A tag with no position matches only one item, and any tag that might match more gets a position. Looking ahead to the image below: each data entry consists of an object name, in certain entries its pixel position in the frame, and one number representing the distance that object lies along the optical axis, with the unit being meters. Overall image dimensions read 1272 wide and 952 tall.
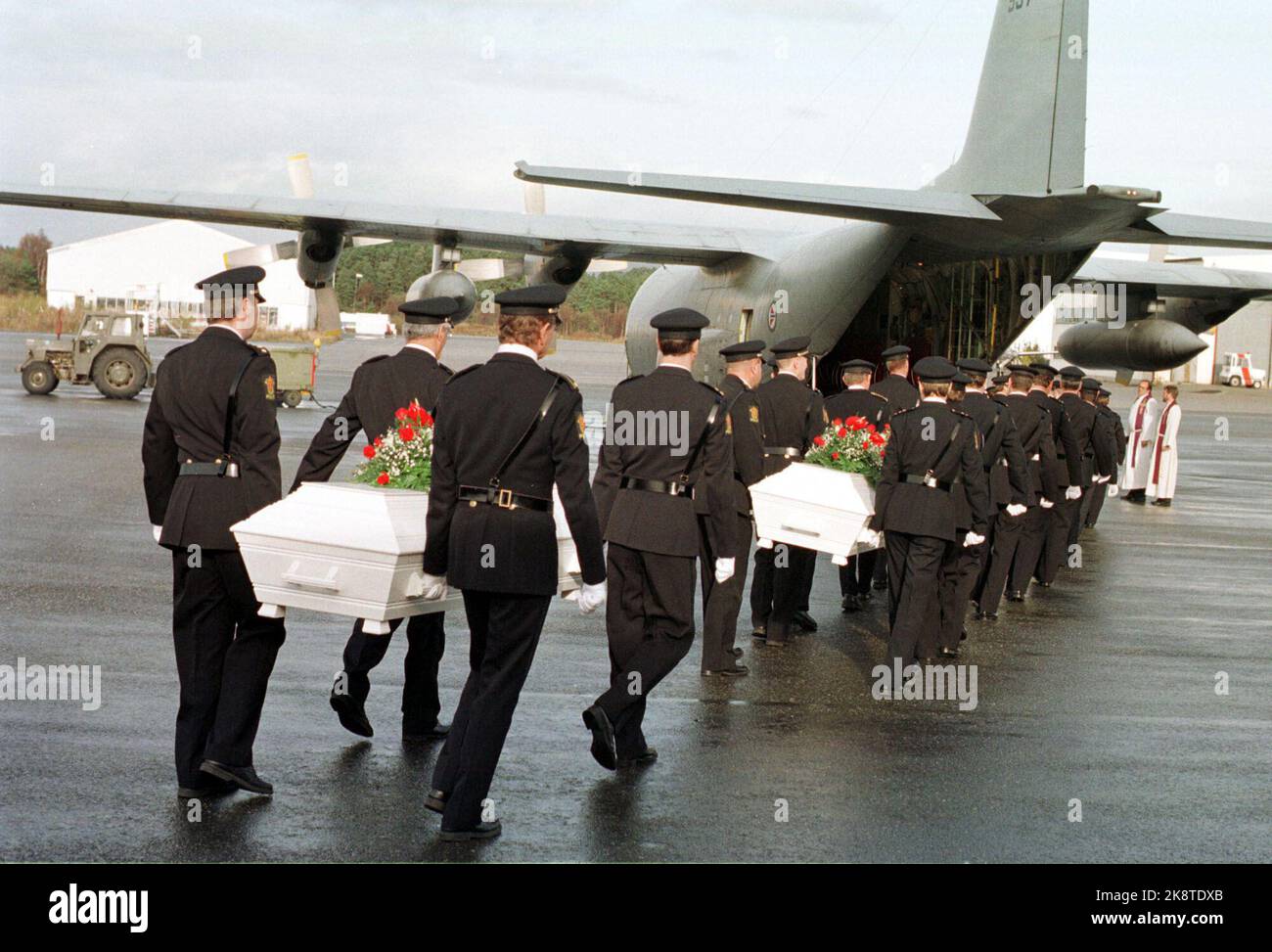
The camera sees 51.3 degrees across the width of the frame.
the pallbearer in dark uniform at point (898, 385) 11.12
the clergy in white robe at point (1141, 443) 20.42
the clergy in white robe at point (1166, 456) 19.75
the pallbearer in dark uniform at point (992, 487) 9.26
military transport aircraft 16.62
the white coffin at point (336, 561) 5.38
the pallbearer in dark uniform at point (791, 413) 10.12
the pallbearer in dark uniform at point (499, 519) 5.20
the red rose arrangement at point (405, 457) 5.98
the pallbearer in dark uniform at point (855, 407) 10.74
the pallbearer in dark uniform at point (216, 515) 5.54
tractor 30.69
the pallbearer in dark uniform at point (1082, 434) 13.73
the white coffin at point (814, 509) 8.68
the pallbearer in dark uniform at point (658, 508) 6.45
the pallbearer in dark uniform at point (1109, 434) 14.70
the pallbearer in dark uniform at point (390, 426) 6.45
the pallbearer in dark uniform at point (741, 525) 8.12
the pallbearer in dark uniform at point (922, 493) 8.38
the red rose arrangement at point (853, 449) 9.28
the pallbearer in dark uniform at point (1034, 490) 11.10
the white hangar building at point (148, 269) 79.99
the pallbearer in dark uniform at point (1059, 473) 12.41
